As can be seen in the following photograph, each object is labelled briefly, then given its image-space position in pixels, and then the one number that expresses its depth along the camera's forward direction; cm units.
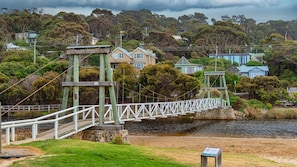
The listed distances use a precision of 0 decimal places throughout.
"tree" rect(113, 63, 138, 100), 4462
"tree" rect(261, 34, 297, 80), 6094
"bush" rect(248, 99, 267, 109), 4438
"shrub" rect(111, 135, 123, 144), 1679
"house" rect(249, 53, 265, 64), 7467
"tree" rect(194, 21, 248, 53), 7838
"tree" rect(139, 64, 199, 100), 4378
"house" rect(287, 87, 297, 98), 4892
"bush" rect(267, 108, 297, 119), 4084
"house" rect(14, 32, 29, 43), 8076
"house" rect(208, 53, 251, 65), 7375
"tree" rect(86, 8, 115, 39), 9531
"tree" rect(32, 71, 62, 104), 4256
